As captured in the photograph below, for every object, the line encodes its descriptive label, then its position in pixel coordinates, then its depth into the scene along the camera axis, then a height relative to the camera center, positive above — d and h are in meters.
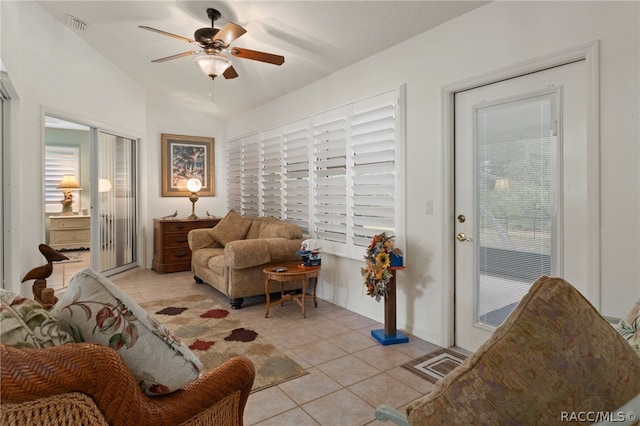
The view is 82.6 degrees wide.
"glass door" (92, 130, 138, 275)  4.85 +0.11
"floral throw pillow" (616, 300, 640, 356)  1.02 -0.36
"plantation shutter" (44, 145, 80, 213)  6.78 +0.83
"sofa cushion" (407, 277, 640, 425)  0.62 -0.29
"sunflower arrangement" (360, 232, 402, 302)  2.98 -0.46
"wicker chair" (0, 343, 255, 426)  0.70 -0.37
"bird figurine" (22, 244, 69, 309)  2.37 -0.44
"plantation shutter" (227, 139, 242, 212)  6.14 +0.64
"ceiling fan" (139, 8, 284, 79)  2.78 +1.28
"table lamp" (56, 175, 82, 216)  6.79 +0.37
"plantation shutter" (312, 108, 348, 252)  3.92 +0.39
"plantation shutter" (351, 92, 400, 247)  3.36 +0.42
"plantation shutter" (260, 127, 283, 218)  5.02 +0.55
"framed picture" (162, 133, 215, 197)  6.12 +0.83
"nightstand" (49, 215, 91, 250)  6.51 -0.37
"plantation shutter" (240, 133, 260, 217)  5.59 +0.56
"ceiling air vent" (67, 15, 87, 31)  3.47 +1.83
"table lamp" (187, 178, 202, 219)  6.14 +0.39
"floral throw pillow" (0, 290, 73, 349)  0.77 -0.25
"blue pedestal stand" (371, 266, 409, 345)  3.01 -0.91
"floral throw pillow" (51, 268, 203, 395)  0.94 -0.32
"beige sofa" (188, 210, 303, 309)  3.86 -0.47
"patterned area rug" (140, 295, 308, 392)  2.55 -1.08
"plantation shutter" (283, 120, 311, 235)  4.50 +0.47
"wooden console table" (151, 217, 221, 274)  5.60 -0.51
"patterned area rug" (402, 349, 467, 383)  2.48 -1.11
